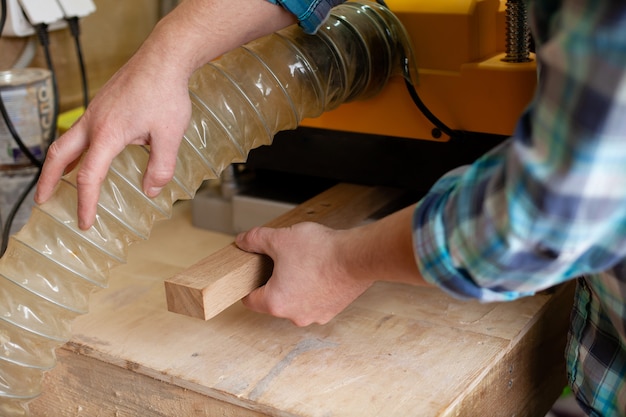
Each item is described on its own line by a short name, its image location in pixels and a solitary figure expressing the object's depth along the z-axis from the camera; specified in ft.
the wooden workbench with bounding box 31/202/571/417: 4.81
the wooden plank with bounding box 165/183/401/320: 4.90
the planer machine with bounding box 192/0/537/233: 5.27
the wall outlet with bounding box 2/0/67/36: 6.36
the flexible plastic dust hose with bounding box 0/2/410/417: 4.93
